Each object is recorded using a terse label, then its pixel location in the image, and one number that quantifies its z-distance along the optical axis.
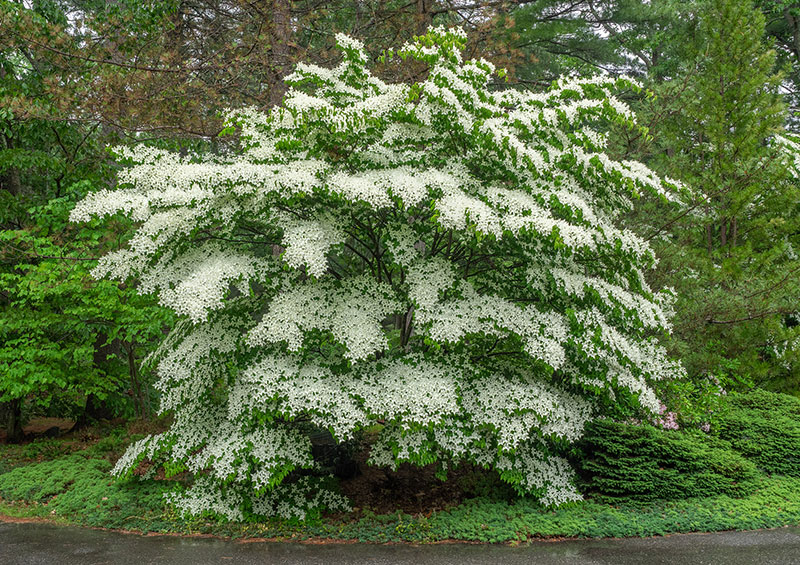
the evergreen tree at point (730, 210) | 9.18
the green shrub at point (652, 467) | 6.51
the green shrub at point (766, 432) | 7.52
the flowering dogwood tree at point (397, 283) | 5.49
